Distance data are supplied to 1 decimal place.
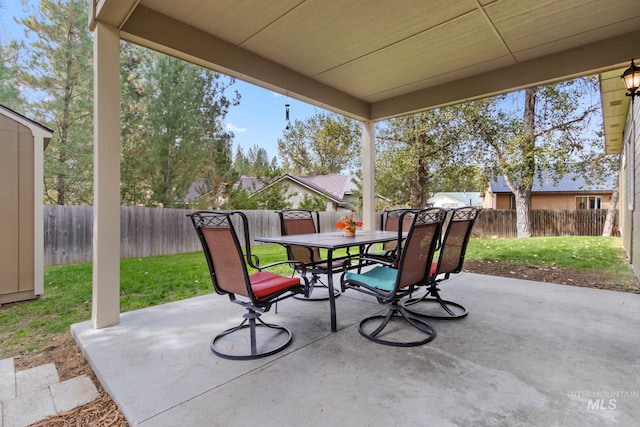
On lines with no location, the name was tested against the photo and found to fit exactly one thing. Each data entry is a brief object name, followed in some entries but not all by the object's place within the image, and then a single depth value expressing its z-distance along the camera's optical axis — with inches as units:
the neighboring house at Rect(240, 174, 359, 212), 561.3
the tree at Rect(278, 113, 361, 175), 687.7
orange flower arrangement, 133.5
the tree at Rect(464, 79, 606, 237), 348.2
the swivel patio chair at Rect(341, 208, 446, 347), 89.8
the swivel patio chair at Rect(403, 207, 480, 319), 109.5
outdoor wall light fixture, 120.8
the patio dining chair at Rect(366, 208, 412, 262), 171.5
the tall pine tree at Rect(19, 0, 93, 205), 259.3
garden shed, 133.9
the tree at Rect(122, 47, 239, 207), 257.4
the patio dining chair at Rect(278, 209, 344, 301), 128.4
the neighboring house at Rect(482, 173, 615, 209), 579.5
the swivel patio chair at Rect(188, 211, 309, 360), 80.1
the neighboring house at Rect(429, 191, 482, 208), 1114.3
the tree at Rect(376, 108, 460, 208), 397.1
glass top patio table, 101.7
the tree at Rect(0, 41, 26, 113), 244.7
